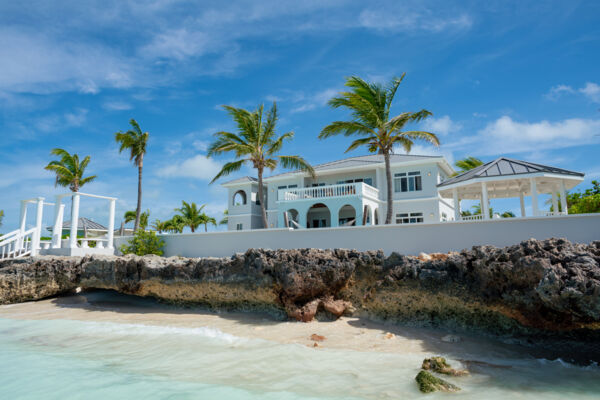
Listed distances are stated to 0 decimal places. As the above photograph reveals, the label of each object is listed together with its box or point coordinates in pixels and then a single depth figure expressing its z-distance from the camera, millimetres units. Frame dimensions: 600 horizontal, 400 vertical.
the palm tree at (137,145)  25297
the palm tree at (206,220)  41719
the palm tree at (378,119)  17812
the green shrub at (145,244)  15750
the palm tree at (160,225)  43375
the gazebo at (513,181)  14547
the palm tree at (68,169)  26531
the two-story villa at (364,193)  22678
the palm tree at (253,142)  20938
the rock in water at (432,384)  4727
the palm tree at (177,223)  41441
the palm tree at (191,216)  40938
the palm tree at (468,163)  34906
